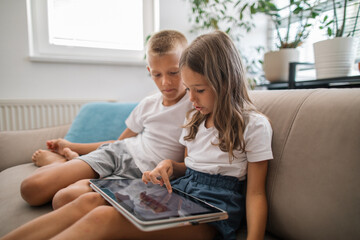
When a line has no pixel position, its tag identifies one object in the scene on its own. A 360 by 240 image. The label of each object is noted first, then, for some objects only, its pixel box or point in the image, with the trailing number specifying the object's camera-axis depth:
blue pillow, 1.37
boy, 0.91
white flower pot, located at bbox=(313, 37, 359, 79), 1.22
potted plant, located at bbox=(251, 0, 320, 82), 1.59
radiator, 1.84
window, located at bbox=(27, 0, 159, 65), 1.95
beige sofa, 0.57
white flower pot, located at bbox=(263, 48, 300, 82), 1.59
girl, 0.63
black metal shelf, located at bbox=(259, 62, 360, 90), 1.17
